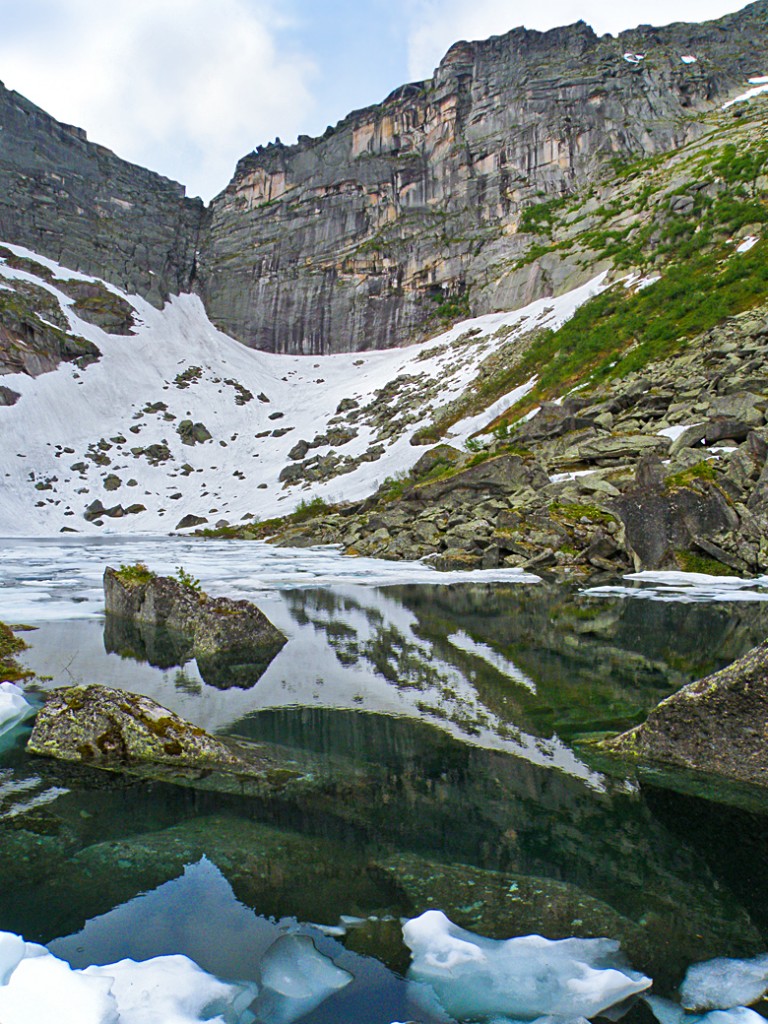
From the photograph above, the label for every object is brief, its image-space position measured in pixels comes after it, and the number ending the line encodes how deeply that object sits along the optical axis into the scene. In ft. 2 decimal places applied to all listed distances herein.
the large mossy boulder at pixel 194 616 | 31.32
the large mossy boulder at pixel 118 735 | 16.97
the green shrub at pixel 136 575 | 40.60
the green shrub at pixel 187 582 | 38.36
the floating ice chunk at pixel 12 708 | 19.72
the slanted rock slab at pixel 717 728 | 15.60
